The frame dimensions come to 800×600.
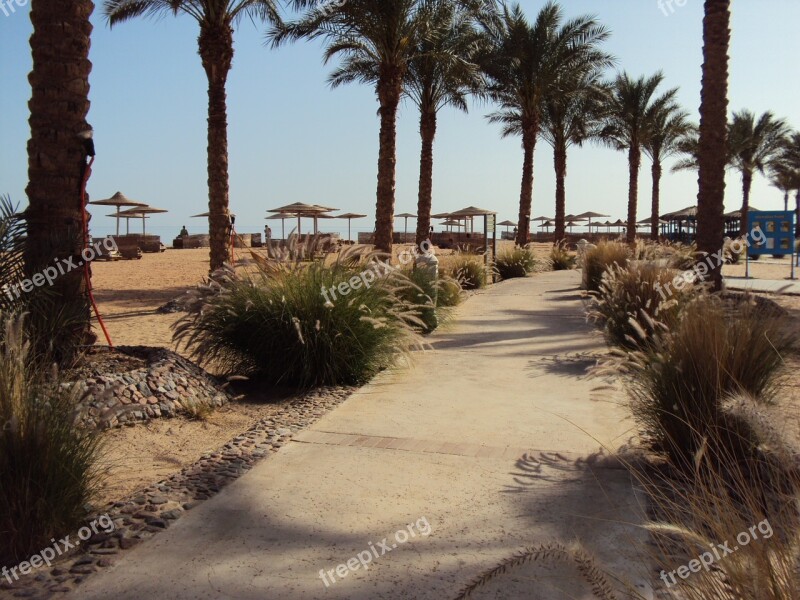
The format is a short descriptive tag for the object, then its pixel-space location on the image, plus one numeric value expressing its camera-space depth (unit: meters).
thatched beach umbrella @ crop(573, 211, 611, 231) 65.12
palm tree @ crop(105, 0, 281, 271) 14.22
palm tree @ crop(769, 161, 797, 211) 54.53
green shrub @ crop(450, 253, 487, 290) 16.19
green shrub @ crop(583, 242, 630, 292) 13.25
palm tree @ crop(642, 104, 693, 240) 38.08
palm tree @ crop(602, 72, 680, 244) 35.22
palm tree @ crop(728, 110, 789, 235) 44.56
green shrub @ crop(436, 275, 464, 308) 11.94
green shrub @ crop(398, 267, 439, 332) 9.56
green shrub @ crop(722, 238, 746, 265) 23.91
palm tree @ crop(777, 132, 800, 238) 50.46
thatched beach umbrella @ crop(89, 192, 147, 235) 38.16
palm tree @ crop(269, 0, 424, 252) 15.95
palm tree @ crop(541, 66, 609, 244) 30.41
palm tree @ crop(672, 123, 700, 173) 41.15
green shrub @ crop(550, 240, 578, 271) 24.75
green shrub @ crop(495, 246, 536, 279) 21.48
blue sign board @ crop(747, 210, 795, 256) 17.80
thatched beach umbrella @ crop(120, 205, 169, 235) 42.06
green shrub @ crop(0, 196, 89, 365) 5.14
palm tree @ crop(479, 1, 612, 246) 25.42
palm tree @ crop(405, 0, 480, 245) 18.27
